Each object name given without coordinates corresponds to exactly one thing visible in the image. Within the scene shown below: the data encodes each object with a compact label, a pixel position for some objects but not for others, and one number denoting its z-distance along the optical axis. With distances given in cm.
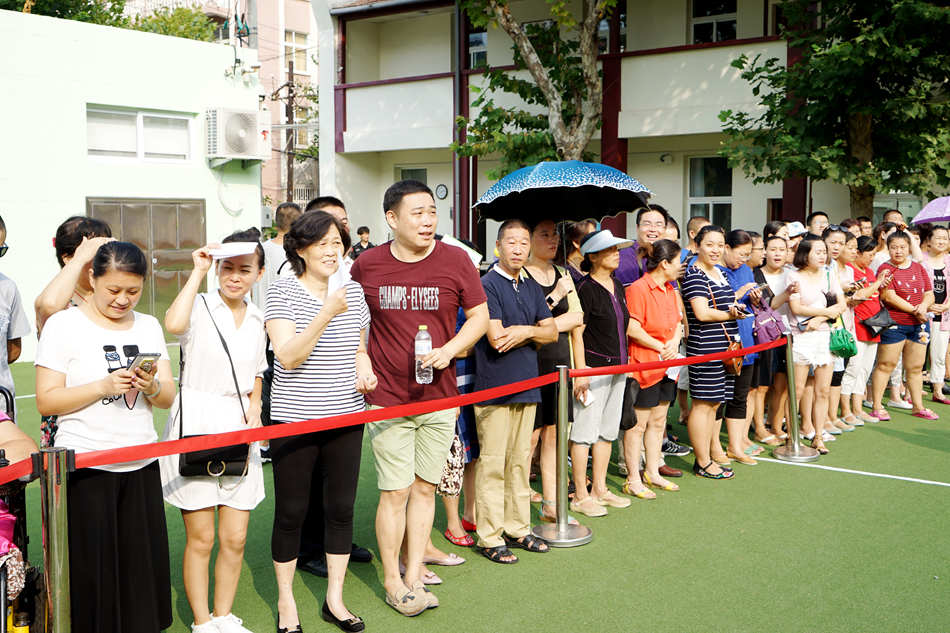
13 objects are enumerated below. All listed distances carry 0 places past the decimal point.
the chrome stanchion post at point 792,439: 716
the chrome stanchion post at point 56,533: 292
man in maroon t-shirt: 418
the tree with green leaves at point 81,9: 2462
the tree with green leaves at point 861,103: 1075
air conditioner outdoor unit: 1570
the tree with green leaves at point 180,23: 3139
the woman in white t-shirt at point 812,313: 745
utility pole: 3224
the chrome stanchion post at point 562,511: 513
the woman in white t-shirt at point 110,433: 327
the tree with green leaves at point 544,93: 1574
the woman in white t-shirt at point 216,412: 365
